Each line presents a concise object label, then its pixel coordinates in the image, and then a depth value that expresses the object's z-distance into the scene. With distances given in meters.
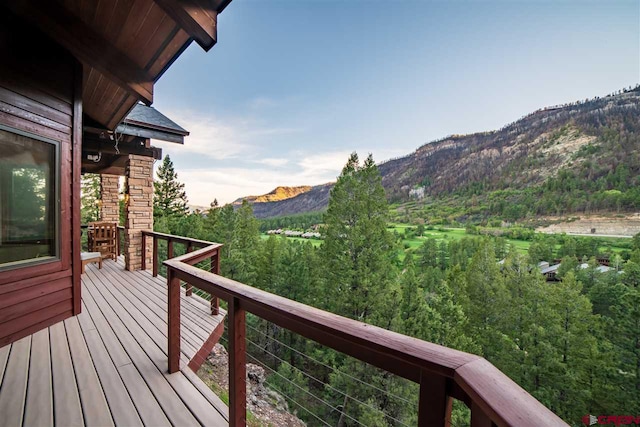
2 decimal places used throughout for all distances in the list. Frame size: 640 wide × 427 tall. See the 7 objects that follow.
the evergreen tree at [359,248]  14.23
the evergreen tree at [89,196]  17.09
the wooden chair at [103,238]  7.20
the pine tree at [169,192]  26.14
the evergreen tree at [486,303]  18.61
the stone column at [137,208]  6.11
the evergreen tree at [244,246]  20.30
